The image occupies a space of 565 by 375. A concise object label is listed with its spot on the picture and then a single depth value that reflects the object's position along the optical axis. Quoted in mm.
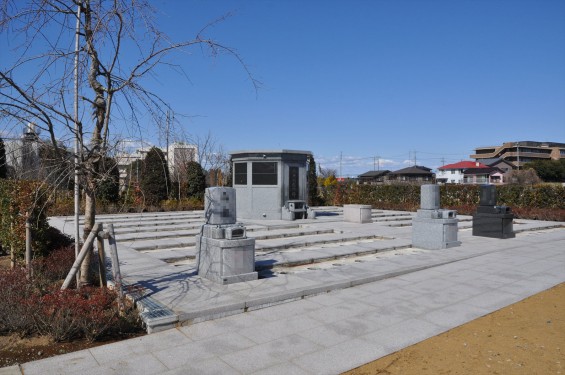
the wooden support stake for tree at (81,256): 5582
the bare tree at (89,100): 4785
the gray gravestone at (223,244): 7035
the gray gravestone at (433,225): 10938
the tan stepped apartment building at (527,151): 86875
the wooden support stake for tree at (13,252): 7723
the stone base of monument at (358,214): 16359
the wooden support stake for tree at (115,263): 5582
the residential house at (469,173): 70562
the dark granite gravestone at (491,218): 12922
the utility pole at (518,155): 79269
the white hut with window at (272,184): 17297
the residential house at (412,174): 76000
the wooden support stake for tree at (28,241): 7179
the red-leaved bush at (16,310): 4883
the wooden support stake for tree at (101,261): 5886
